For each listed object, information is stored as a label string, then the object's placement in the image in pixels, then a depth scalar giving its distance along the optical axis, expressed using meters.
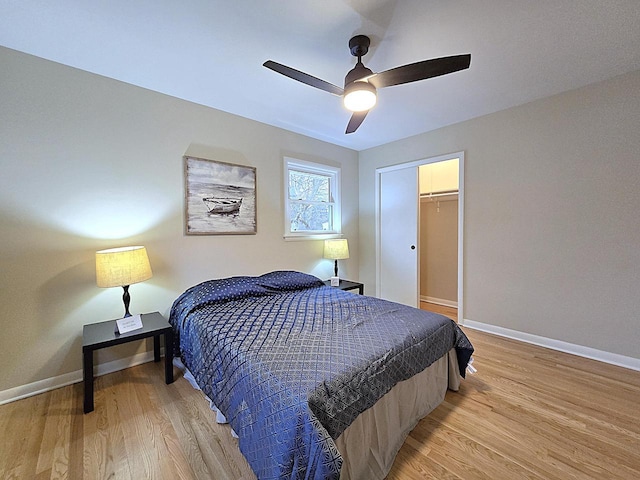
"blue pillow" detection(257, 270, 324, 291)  2.68
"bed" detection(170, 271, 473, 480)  1.10
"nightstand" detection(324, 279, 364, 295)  3.50
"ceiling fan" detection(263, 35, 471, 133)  1.55
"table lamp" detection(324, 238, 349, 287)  3.63
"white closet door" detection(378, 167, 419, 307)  3.78
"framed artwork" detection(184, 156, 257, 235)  2.69
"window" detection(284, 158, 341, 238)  3.54
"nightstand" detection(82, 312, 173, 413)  1.77
